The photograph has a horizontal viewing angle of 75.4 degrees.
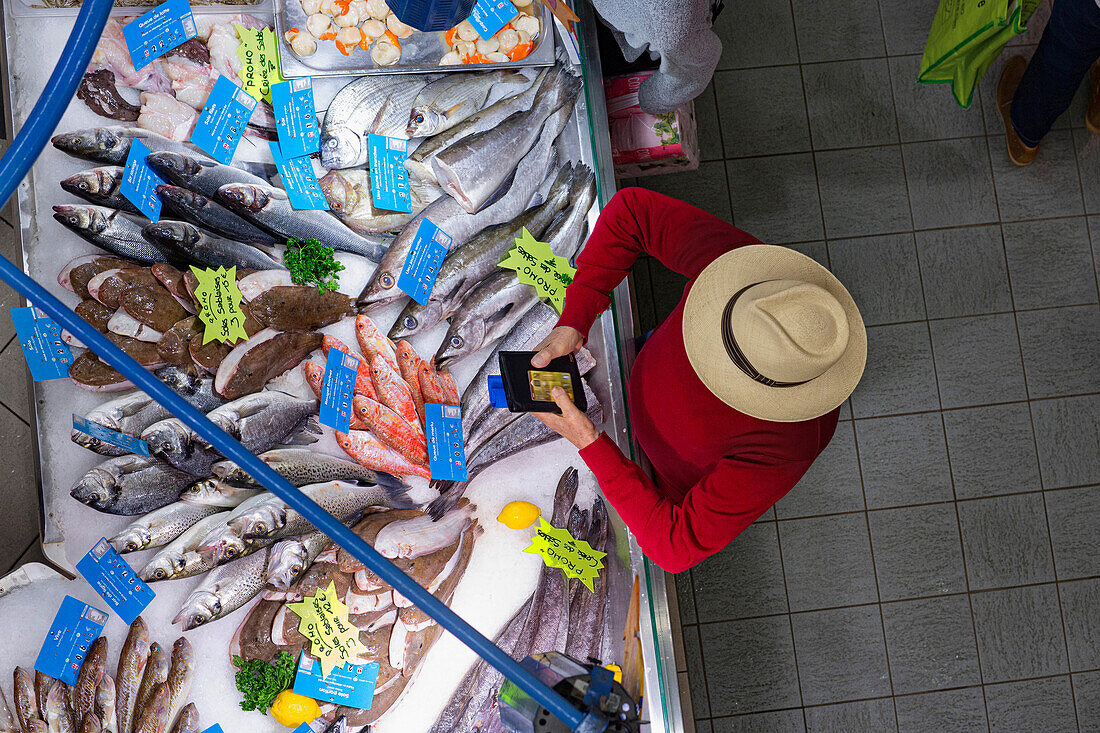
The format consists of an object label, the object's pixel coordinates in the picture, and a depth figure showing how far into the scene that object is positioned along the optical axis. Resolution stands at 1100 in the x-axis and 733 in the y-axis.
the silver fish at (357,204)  2.05
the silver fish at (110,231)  1.87
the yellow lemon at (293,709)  1.78
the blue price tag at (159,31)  2.02
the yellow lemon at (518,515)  1.96
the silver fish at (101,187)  1.89
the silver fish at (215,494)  1.86
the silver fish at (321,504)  1.84
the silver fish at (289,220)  1.97
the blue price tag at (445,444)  1.94
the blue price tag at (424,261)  2.02
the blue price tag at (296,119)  2.04
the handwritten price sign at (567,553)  1.92
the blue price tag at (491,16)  2.12
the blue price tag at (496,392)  1.82
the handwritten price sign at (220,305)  1.90
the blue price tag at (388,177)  2.06
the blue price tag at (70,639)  1.75
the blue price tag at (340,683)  1.80
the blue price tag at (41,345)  1.82
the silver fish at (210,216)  1.96
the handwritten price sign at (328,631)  1.81
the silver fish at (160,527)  1.81
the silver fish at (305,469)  1.86
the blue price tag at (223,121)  2.01
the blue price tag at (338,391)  1.93
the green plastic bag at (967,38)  2.53
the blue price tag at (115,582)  1.79
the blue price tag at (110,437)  1.83
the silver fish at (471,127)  2.10
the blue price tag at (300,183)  2.02
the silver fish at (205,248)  1.92
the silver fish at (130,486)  1.80
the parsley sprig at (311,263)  1.97
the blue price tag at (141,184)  1.92
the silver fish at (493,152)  2.09
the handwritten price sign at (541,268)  2.08
